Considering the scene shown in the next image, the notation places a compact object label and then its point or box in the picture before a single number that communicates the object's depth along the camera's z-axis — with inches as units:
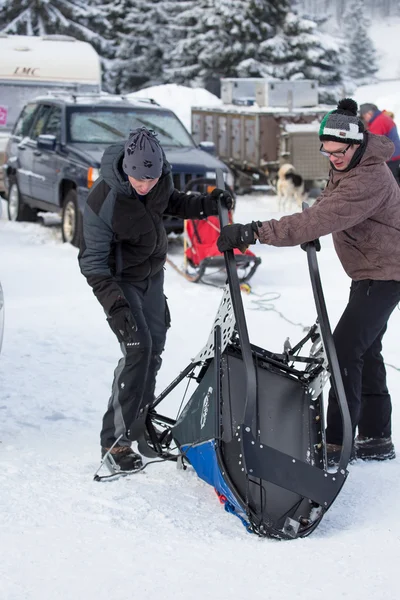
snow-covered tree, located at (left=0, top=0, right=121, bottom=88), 1464.1
